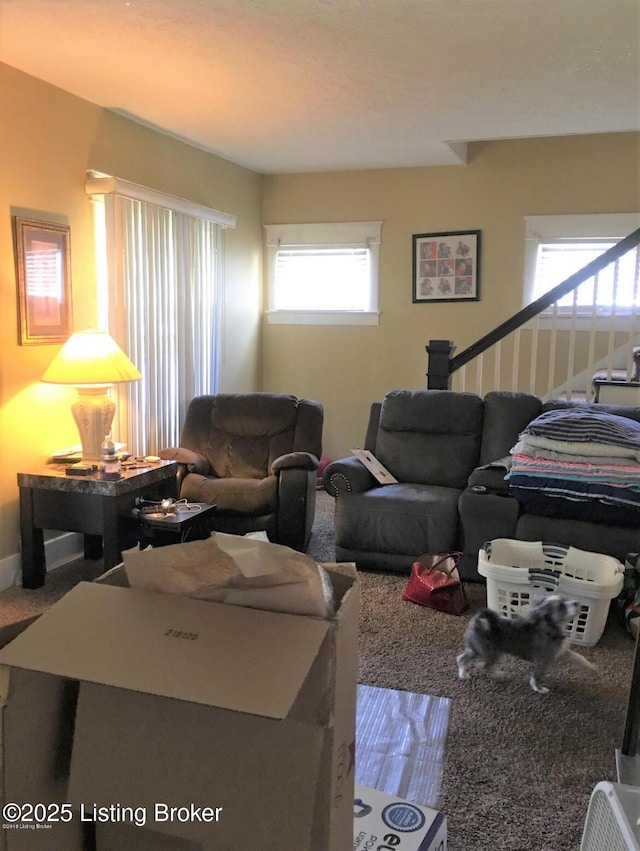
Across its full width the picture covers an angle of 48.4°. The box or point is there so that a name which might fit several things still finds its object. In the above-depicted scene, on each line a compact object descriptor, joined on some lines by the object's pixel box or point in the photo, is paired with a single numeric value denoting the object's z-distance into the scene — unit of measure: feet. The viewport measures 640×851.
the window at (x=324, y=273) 19.15
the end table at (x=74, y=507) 11.10
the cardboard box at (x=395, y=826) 4.65
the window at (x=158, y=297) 13.37
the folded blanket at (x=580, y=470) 10.59
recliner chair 12.74
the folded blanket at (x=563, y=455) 10.84
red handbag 10.64
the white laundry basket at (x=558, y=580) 9.32
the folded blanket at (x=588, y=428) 10.94
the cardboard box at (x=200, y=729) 3.04
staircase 14.05
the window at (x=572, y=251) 16.88
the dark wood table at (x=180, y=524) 11.18
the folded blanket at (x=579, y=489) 10.57
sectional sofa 11.29
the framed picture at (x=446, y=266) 18.17
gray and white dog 8.26
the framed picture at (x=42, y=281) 11.49
